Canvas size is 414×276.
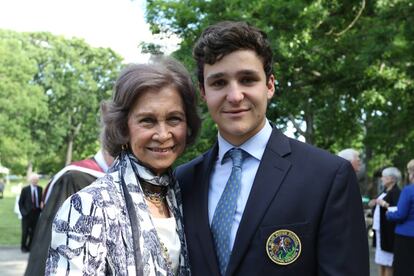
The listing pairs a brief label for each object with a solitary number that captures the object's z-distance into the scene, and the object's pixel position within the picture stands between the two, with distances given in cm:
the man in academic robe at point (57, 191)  368
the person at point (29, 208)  1364
